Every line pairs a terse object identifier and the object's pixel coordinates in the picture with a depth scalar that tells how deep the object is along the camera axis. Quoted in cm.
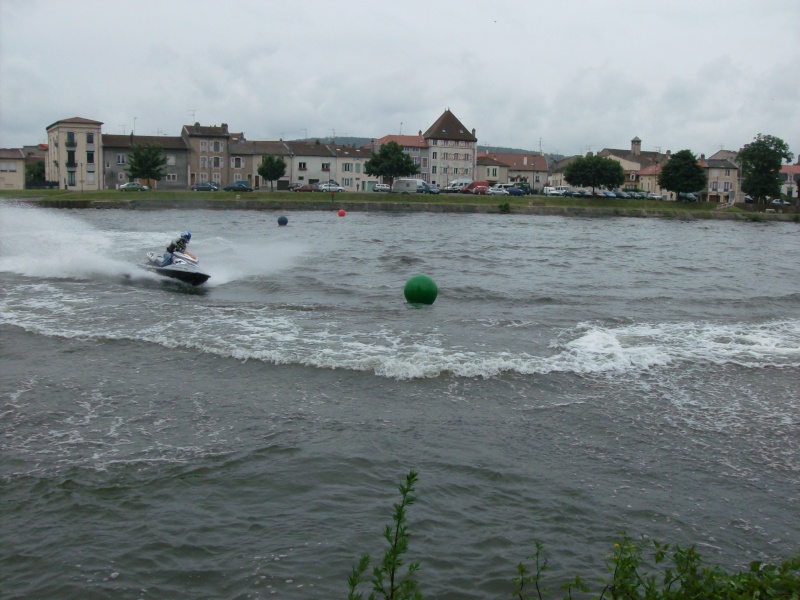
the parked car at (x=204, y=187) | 9115
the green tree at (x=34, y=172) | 12144
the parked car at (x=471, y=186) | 9651
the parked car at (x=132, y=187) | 8638
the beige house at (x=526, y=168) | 14038
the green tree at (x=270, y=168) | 9788
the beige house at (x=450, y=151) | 12381
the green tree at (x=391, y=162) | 9412
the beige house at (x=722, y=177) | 12088
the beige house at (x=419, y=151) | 12288
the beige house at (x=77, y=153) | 9944
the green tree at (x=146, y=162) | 9031
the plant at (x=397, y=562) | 457
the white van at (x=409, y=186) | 9106
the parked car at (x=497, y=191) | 9195
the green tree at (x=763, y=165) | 9469
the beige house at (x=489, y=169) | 13338
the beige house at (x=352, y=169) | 11812
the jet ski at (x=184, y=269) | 2467
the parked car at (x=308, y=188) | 9212
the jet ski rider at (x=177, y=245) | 2544
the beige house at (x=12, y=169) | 9588
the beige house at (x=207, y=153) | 10894
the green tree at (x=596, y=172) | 9425
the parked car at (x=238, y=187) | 9106
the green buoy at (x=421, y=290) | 2072
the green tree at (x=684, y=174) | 9225
